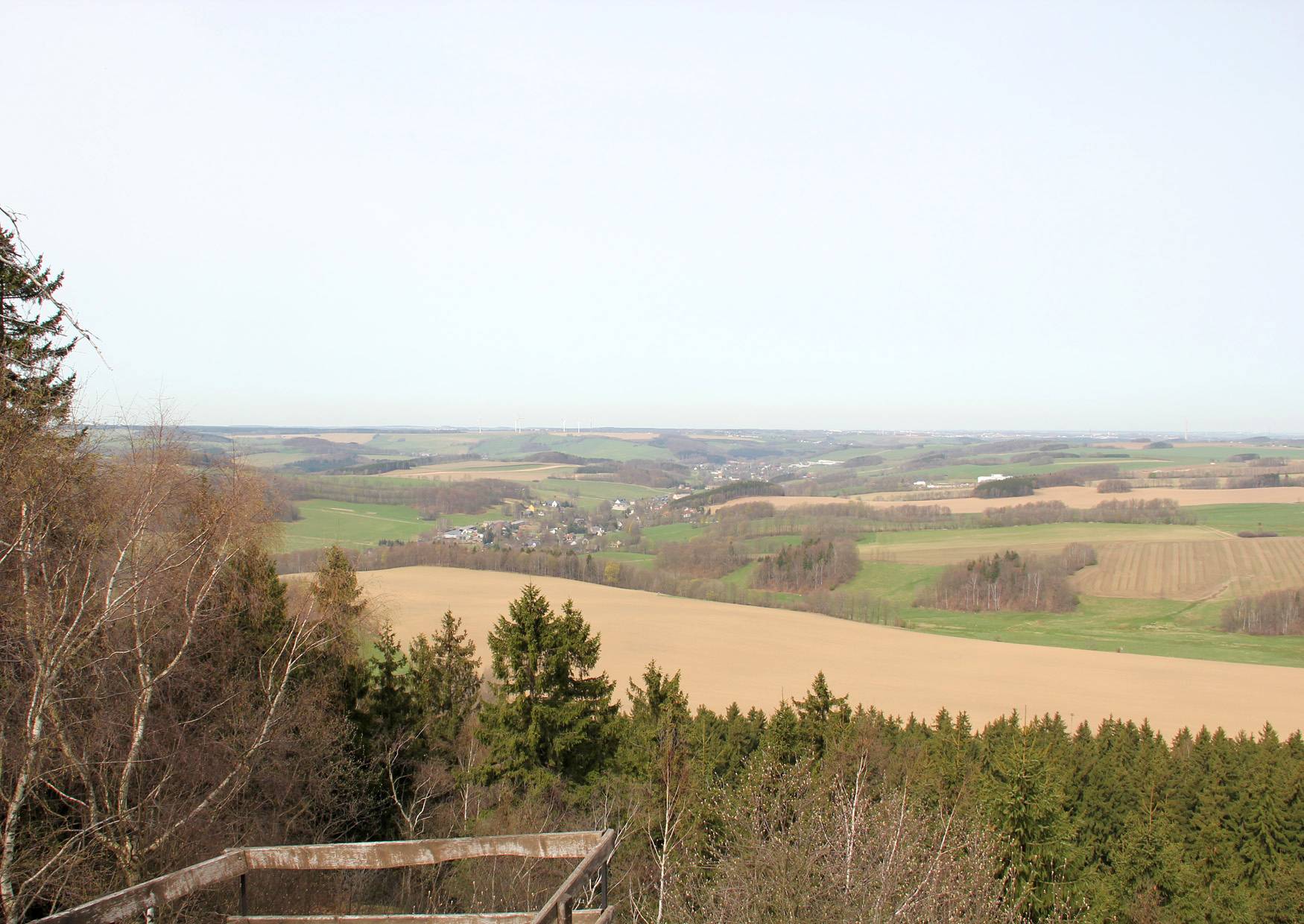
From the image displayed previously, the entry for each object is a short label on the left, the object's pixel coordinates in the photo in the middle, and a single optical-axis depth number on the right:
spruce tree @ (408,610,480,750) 21.69
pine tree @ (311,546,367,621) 17.34
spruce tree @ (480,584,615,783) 17.84
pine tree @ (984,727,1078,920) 14.00
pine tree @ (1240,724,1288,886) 21.44
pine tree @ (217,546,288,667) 15.76
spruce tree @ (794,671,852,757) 22.75
